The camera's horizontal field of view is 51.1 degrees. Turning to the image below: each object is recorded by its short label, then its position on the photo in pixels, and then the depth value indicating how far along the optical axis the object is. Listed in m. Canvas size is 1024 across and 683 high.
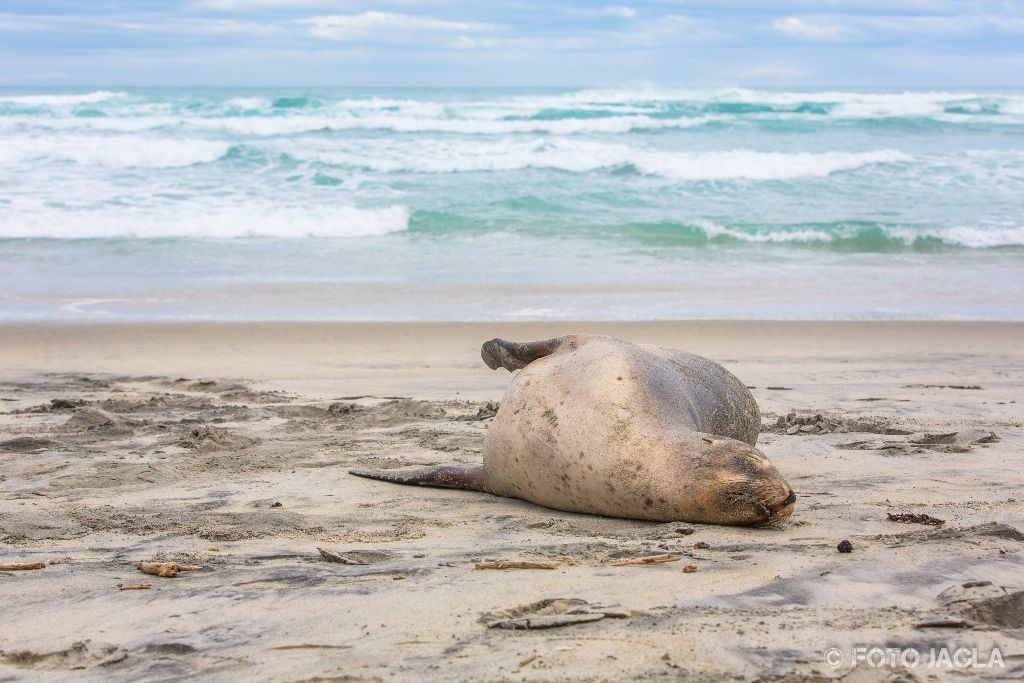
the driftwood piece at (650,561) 3.54
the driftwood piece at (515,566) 3.53
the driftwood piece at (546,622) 2.96
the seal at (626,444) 3.97
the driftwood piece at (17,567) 3.52
